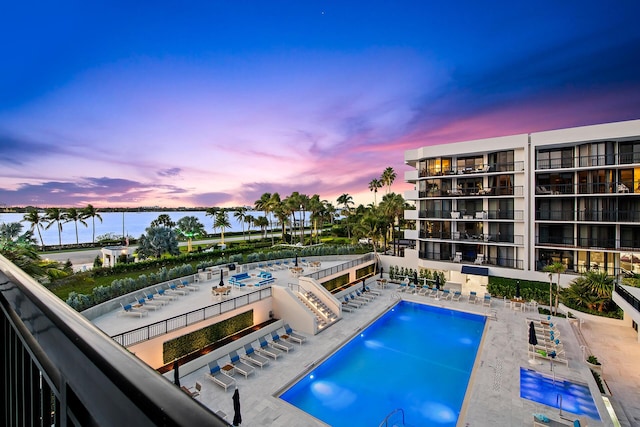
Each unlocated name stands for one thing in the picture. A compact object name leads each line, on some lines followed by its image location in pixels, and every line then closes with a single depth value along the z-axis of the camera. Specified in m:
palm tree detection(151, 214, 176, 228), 72.12
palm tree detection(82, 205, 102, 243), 63.51
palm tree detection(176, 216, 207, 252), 56.09
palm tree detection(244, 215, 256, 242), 72.93
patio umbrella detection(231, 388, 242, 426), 12.02
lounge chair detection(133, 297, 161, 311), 19.66
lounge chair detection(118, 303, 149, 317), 18.70
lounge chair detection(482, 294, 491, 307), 26.89
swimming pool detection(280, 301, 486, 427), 14.30
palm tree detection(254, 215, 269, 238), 66.31
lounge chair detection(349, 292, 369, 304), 27.60
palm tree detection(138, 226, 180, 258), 36.09
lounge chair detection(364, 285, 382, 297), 29.63
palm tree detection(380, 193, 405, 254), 44.31
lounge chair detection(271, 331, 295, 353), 18.44
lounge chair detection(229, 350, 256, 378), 15.77
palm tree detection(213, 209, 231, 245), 59.03
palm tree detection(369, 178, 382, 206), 73.50
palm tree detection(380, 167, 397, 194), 70.38
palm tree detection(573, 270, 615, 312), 22.94
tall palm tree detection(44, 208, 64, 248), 58.63
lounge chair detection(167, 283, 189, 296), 23.33
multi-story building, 26.50
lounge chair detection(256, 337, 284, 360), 17.69
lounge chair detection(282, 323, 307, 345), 19.58
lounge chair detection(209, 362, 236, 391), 14.71
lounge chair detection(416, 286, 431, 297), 29.67
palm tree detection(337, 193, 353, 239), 76.75
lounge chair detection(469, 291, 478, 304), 27.52
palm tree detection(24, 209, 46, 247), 58.19
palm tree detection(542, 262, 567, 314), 23.83
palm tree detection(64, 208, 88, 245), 61.03
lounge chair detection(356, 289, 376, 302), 28.14
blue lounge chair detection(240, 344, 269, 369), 16.78
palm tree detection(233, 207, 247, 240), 68.94
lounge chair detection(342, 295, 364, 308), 26.27
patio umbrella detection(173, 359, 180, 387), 13.67
